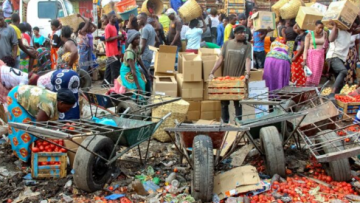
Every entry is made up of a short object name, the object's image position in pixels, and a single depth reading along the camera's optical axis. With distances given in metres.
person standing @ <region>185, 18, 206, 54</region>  11.05
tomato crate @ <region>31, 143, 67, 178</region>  4.88
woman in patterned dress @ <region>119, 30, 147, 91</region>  7.38
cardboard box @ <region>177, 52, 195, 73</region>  8.35
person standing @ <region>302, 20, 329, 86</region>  8.73
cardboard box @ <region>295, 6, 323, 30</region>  9.84
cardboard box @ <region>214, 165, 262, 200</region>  4.51
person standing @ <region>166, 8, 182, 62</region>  11.55
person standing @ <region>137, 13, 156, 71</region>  8.86
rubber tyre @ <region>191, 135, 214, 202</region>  4.22
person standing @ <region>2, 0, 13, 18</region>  15.98
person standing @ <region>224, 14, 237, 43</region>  12.52
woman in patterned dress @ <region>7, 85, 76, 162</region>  4.99
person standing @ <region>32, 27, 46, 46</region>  13.11
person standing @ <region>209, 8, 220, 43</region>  15.27
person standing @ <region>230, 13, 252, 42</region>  12.16
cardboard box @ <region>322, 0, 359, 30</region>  8.10
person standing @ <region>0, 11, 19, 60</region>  8.56
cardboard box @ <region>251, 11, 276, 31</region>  10.91
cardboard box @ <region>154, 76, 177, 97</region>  7.49
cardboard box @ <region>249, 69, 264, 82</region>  7.73
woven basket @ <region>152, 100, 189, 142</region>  6.74
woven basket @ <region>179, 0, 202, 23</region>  11.97
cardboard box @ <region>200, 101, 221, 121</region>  7.72
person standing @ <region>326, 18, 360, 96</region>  8.38
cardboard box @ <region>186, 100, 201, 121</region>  7.70
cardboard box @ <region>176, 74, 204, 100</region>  7.58
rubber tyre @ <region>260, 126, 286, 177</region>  4.82
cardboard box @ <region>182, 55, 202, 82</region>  7.42
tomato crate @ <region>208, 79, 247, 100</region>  6.84
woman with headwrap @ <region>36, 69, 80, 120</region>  6.13
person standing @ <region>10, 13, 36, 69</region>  9.07
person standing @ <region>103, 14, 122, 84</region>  10.20
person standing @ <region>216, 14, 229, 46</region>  14.14
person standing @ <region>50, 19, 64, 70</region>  9.95
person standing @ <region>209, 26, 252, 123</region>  7.14
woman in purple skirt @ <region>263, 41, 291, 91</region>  7.74
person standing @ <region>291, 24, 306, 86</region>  9.09
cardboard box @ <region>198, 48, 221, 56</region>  8.27
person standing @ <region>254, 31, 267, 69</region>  11.22
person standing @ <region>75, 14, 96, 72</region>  10.73
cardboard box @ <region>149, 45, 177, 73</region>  8.08
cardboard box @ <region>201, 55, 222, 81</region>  7.56
